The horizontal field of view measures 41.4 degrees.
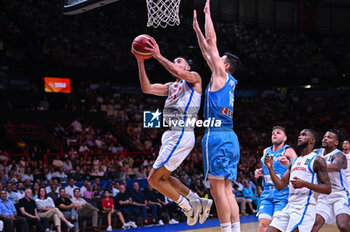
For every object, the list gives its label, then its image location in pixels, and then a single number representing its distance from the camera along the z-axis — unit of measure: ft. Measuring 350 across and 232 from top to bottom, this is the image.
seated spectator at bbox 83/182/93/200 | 36.75
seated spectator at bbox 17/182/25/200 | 33.58
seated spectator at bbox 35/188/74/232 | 32.99
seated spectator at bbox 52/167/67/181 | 40.04
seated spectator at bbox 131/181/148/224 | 38.04
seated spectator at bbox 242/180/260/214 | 44.91
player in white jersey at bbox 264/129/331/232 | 17.84
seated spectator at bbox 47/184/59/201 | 34.35
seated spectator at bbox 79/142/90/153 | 49.02
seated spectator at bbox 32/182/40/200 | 33.49
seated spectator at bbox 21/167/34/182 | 38.52
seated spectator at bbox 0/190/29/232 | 30.78
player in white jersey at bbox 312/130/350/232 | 21.31
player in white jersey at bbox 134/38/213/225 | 17.11
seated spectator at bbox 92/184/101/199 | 36.79
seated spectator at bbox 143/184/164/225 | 38.88
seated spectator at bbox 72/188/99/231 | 35.06
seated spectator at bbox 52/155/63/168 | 42.12
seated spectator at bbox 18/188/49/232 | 32.17
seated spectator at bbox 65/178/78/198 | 36.58
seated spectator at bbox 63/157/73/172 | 42.88
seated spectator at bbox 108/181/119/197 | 37.96
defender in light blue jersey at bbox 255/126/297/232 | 19.76
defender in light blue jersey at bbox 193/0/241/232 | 15.94
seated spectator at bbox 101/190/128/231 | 36.04
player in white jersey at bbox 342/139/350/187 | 25.10
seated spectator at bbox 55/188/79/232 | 34.24
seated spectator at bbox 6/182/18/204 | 32.98
